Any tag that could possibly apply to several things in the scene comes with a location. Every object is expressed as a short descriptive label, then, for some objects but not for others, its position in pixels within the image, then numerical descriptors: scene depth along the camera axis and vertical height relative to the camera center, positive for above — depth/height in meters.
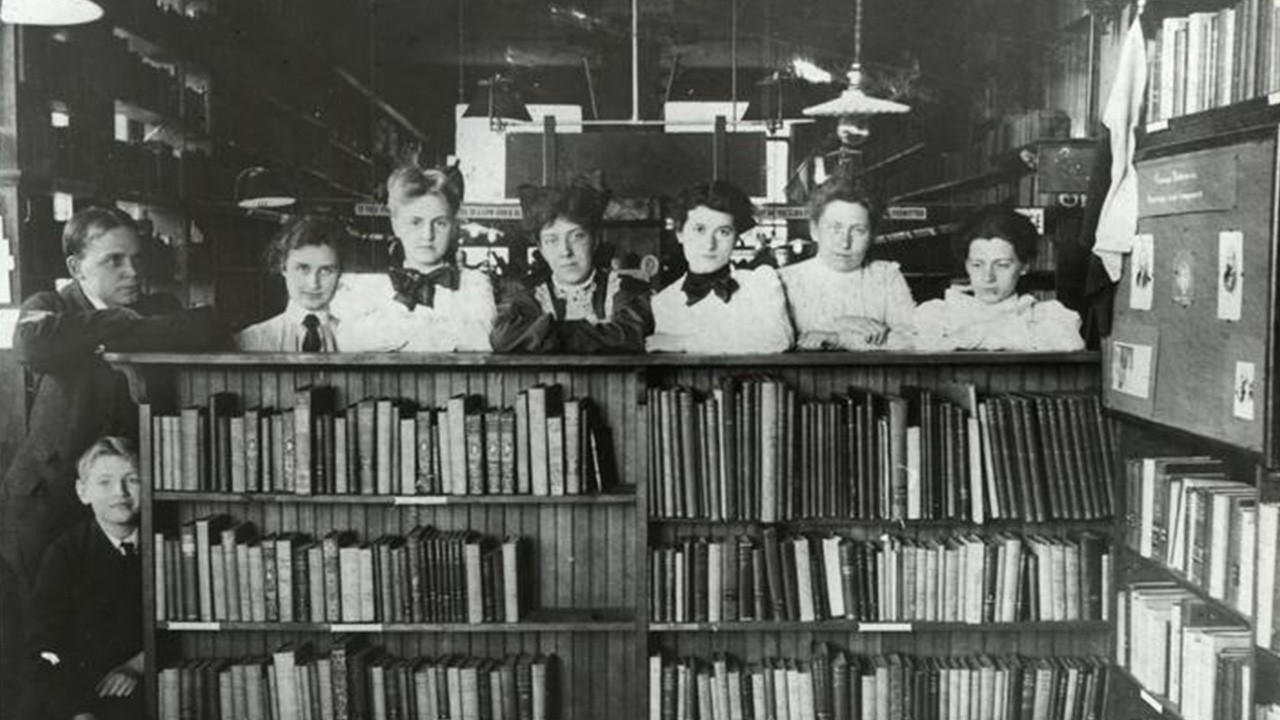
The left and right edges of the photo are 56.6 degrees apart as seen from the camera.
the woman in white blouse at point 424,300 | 4.06 +0.01
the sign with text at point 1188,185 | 2.91 +0.33
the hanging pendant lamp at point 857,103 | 4.12 +0.71
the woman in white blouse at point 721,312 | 4.05 -0.03
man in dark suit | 3.74 -0.21
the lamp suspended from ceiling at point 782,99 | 4.42 +0.77
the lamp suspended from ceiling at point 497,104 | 4.29 +0.73
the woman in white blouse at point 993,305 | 4.02 +0.01
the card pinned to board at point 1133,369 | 3.37 -0.18
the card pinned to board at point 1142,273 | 3.41 +0.10
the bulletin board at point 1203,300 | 2.74 +0.02
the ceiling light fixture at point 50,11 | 3.18 +0.78
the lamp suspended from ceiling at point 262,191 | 4.19 +0.39
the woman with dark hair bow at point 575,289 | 3.99 +0.05
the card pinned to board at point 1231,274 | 2.84 +0.08
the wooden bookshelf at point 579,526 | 3.87 -0.73
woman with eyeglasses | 4.03 +0.06
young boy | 3.73 -0.98
